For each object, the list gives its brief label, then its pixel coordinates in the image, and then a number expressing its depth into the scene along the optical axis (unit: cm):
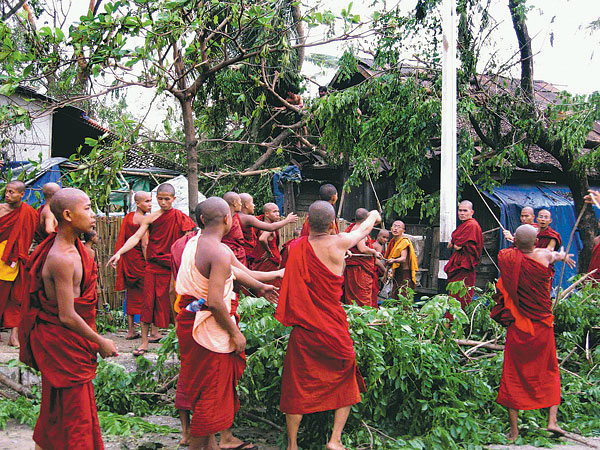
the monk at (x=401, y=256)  1018
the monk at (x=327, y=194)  675
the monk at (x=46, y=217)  688
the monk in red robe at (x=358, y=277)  868
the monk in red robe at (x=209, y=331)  387
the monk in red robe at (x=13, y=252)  719
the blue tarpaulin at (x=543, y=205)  1163
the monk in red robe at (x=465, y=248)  859
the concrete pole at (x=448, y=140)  742
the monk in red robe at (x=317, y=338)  418
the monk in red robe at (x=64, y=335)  335
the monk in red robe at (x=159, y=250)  703
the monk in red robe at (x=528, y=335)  491
